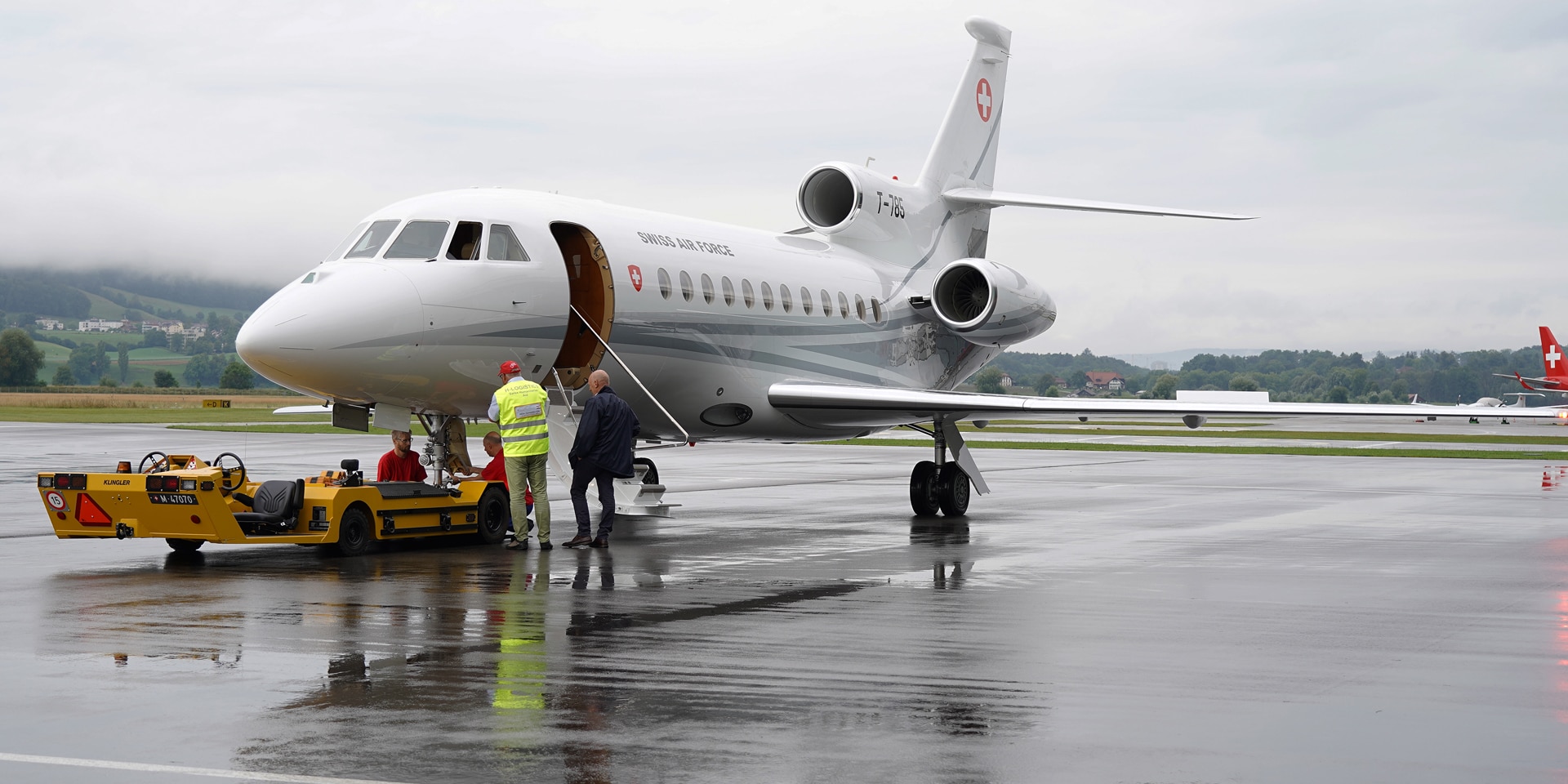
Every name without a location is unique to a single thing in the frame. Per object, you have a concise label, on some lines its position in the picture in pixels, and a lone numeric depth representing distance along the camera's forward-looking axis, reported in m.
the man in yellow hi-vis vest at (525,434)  14.42
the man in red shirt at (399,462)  15.39
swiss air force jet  14.54
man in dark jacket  14.84
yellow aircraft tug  12.98
